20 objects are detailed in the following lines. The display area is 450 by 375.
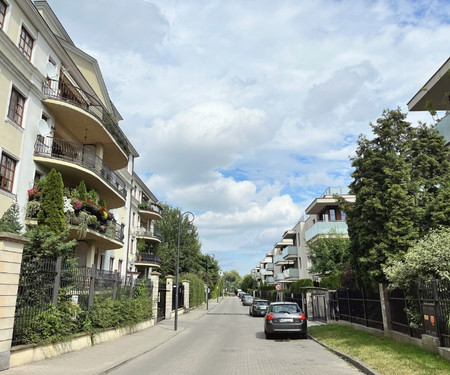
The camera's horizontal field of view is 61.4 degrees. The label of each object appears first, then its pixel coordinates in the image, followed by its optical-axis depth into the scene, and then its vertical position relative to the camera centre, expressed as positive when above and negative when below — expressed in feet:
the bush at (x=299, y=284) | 120.77 +2.19
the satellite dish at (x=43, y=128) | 56.85 +24.06
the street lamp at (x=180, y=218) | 66.74 +14.00
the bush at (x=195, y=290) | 137.90 +0.72
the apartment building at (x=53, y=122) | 49.80 +27.83
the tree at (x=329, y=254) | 113.91 +10.82
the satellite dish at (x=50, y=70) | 59.38 +34.05
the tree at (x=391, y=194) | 44.96 +11.74
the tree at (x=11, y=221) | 39.29 +7.93
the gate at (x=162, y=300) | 87.81 -1.88
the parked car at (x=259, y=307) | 108.99 -4.54
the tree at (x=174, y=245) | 172.24 +21.61
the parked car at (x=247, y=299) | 182.38 -3.84
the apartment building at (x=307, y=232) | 129.59 +21.76
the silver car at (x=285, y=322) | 51.70 -4.07
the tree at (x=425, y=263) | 35.42 +2.54
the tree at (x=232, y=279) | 622.13 +20.05
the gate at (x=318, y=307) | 84.22 -3.46
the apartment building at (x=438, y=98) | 52.54 +28.15
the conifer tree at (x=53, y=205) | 52.47 +11.90
